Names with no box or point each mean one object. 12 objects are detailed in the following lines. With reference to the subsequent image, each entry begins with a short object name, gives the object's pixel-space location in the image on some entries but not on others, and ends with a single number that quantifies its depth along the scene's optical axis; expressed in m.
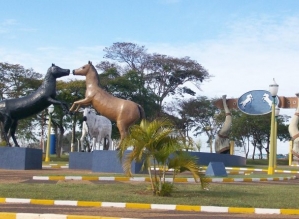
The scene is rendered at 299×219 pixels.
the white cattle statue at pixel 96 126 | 25.52
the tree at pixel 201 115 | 52.59
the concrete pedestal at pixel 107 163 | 20.37
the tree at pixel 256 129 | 51.75
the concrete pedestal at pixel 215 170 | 20.17
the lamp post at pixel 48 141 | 31.71
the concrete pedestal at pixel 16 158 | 21.86
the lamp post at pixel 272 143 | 23.00
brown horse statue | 21.09
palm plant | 12.13
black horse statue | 22.14
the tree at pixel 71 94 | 40.06
